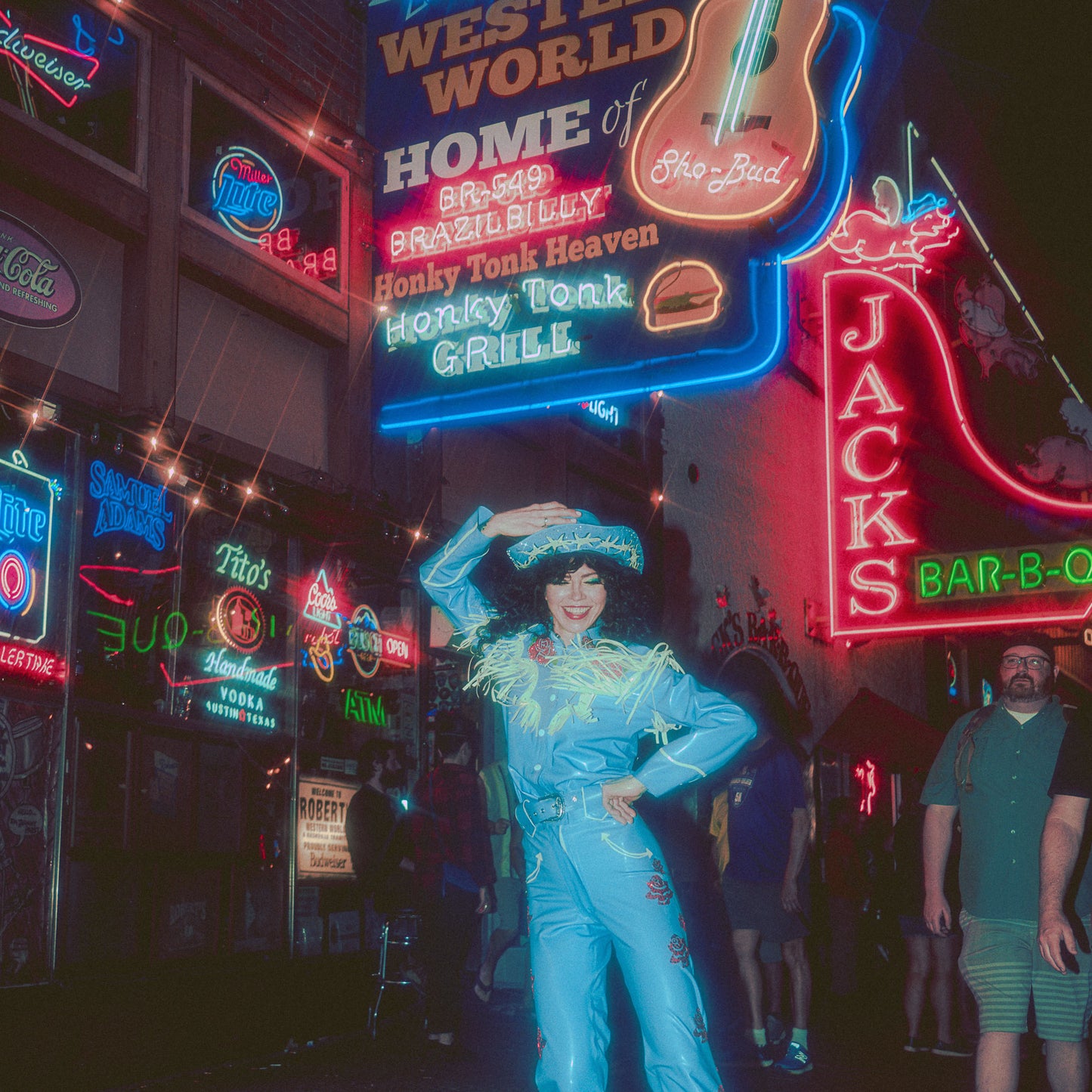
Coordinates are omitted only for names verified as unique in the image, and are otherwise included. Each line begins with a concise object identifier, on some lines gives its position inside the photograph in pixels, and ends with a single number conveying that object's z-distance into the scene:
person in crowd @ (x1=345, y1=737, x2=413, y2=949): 7.68
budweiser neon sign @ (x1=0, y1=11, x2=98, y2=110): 7.00
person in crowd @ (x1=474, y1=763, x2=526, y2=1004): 9.50
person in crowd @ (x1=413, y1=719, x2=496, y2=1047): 7.38
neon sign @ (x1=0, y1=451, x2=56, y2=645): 6.41
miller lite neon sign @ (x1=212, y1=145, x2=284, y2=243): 8.36
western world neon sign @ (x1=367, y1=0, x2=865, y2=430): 7.63
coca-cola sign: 6.70
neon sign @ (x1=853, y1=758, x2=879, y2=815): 18.98
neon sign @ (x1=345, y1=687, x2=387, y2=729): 9.12
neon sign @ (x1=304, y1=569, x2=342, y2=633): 8.80
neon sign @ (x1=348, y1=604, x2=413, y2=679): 9.26
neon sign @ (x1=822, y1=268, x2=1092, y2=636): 12.79
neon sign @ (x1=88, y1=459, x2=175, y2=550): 7.04
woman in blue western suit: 3.59
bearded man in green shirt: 4.47
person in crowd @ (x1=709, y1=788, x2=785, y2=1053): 7.73
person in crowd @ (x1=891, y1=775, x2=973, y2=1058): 7.74
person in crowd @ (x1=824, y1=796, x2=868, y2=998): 11.29
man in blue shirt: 7.47
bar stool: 7.73
